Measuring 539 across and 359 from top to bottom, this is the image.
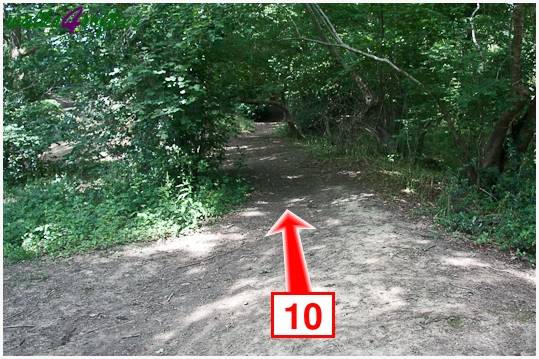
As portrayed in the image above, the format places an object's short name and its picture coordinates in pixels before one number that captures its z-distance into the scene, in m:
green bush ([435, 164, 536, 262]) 6.30
